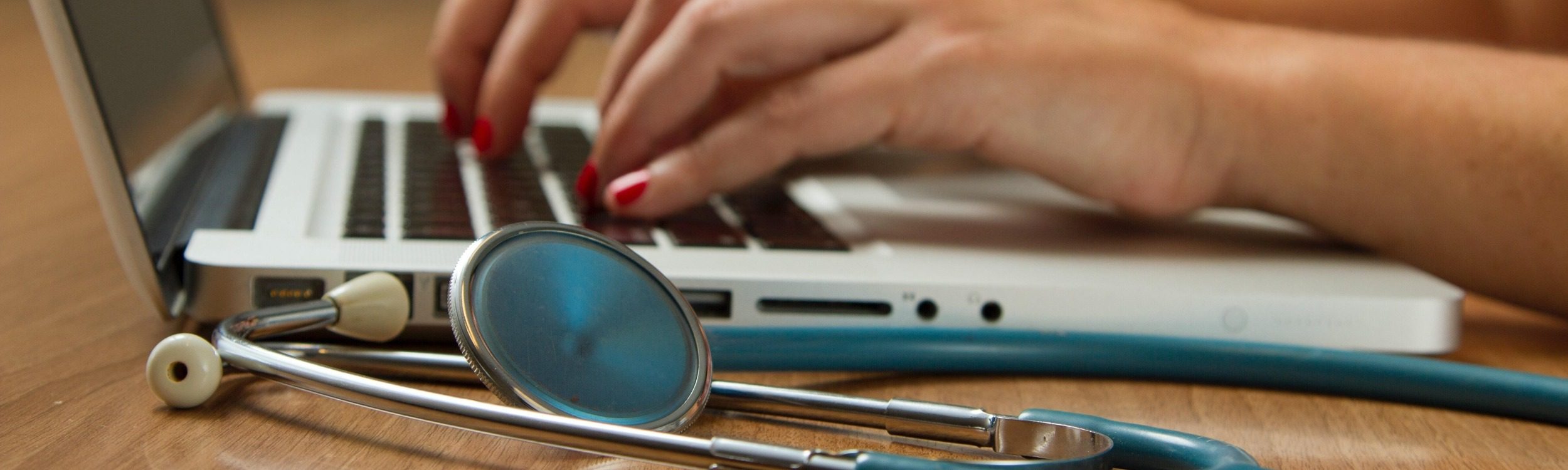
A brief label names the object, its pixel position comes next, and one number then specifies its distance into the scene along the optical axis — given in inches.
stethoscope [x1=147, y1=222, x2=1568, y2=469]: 12.9
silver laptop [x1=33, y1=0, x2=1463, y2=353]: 17.6
